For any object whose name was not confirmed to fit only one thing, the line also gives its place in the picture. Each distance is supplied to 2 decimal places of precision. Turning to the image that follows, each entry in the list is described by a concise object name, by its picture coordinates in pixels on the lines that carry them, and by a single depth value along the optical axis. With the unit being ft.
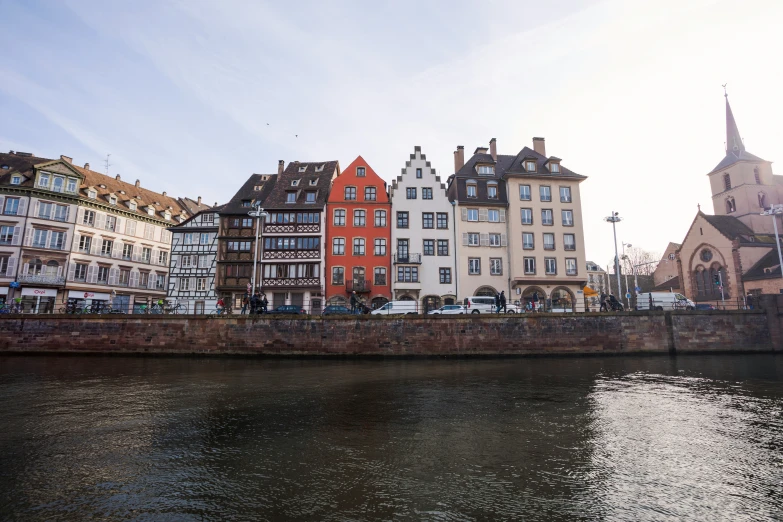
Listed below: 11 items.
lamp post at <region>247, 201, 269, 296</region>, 107.43
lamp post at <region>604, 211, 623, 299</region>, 122.93
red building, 136.15
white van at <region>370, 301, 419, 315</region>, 99.60
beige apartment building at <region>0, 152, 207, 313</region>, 144.46
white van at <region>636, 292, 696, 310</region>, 101.19
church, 163.63
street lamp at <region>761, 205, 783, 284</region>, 116.67
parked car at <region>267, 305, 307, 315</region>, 104.54
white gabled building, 136.67
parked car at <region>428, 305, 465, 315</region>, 97.86
